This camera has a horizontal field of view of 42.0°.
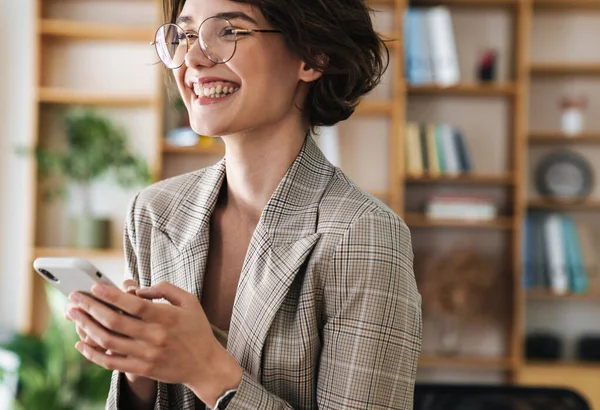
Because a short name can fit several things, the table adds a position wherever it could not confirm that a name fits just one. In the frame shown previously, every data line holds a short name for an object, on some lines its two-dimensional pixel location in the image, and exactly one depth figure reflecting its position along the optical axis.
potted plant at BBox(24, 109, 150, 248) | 3.96
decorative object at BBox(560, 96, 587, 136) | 4.17
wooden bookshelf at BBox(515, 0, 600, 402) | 4.07
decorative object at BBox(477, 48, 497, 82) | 4.16
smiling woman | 1.02
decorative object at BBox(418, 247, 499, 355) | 4.02
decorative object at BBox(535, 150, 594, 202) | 4.30
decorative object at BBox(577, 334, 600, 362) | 4.22
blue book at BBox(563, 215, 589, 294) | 4.14
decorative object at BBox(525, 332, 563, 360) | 4.20
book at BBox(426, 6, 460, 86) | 4.09
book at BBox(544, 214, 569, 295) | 4.13
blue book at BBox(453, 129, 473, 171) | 4.20
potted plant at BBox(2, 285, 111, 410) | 3.44
